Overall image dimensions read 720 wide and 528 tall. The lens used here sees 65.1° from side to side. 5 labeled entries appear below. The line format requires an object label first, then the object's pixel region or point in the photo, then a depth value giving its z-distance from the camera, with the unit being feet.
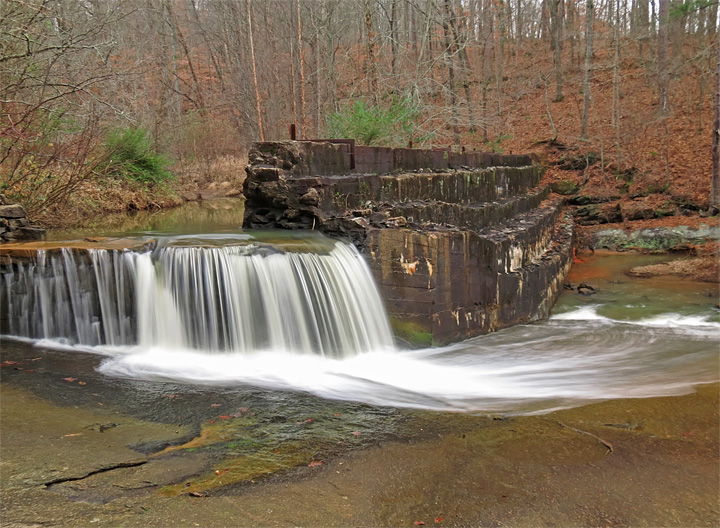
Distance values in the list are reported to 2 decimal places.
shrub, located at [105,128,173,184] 54.60
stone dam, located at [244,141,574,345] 26.66
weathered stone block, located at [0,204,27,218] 27.86
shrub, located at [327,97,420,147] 43.83
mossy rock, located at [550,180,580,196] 68.08
